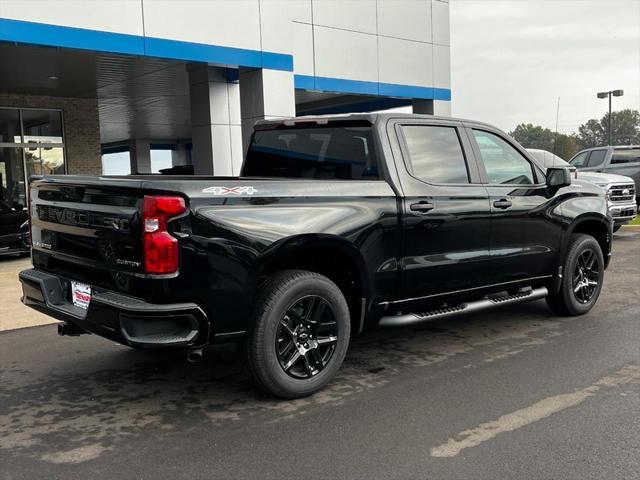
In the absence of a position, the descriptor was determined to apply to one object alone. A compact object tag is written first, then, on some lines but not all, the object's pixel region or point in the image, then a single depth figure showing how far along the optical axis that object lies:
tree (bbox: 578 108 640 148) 99.12
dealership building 11.39
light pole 47.88
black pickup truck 3.84
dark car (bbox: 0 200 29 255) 11.67
